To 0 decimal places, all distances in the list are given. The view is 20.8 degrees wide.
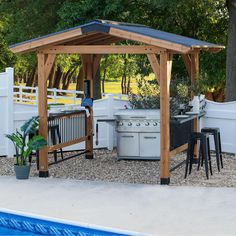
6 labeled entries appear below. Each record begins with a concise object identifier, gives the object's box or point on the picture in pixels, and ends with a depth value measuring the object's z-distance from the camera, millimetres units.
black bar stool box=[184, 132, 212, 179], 11859
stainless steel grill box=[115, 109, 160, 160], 13602
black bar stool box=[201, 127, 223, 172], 12822
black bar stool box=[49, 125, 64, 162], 12997
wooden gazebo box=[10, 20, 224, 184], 11320
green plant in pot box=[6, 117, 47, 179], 11852
